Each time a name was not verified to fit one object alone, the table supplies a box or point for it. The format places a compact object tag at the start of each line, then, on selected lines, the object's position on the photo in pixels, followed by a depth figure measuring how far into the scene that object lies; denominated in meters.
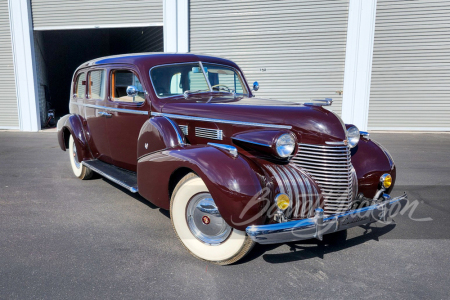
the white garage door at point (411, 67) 9.95
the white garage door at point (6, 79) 10.93
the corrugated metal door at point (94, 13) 10.46
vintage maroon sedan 2.39
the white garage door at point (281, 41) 10.05
